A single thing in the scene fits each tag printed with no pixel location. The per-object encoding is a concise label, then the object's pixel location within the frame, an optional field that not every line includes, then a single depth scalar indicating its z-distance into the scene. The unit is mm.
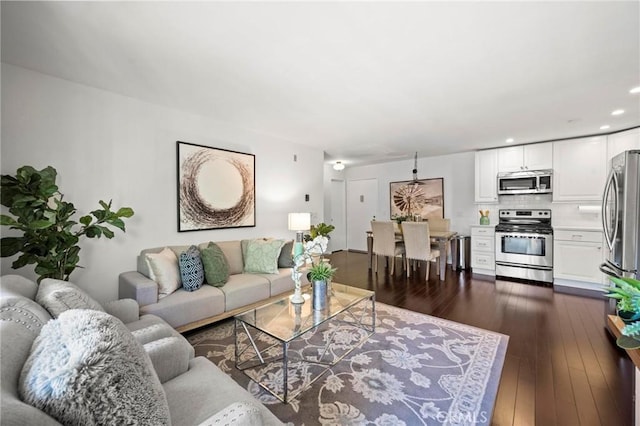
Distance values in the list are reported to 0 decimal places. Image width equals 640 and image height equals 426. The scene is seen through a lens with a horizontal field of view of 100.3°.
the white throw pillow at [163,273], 2551
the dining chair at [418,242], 4438
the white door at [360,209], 7156
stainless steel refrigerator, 2543
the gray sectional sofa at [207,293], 2377
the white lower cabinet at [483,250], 4824
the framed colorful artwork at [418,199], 6051
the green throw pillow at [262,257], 3381
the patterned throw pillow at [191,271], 2682
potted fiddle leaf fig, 1917
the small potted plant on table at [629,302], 823
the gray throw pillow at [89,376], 725
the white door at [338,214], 7508
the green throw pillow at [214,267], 2848
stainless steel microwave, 4500
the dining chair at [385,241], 4766
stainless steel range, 4277
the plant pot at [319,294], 2299
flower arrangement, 2314
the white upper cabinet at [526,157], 4508
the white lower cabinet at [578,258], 3859
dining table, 4531
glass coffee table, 1940
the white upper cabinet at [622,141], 3654
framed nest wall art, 3205
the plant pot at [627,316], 1010
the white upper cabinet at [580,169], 4066
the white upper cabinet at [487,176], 5016
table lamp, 2334
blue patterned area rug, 1645
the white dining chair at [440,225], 5527
